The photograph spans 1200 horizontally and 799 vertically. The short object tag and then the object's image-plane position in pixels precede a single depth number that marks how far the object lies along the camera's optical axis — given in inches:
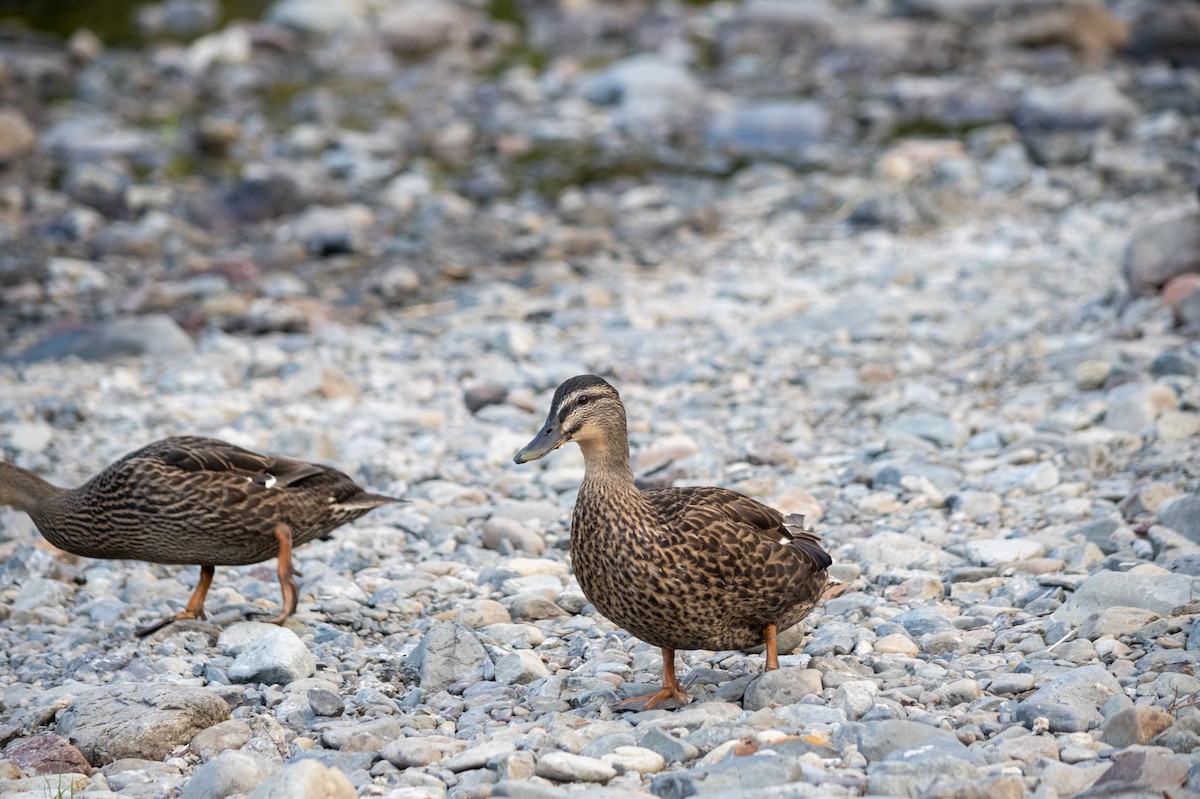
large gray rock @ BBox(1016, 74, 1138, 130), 1114.1
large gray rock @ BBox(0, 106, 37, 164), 1125.7
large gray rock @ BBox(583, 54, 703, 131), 1250.0
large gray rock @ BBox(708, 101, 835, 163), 1171.3
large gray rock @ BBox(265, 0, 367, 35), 1596.9
